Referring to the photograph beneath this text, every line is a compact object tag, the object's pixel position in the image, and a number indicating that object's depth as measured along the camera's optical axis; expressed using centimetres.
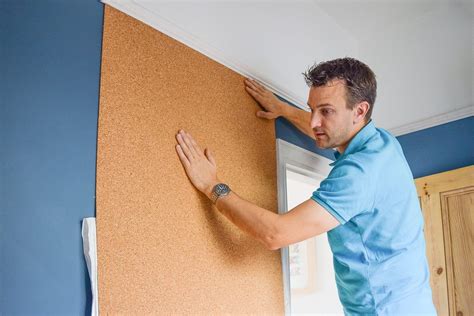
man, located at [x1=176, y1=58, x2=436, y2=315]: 161
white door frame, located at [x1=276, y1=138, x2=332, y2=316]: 221
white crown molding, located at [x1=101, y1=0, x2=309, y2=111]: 168
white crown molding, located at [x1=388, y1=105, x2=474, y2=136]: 286
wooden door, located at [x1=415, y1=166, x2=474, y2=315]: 267
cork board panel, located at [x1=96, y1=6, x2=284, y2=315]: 149
